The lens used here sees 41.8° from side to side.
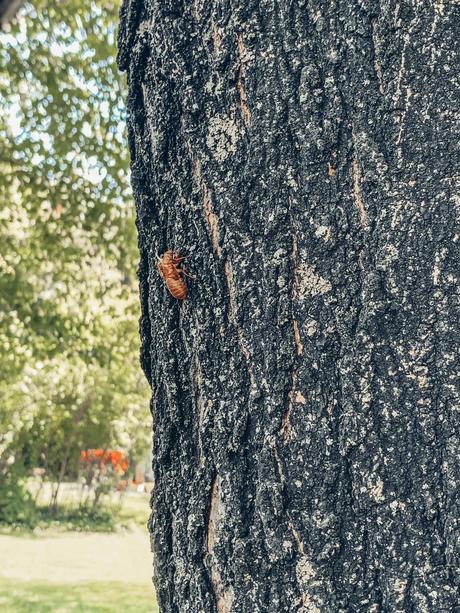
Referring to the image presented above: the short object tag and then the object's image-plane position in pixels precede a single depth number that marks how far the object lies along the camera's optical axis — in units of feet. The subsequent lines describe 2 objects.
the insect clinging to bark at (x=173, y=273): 1.11
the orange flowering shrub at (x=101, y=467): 17.45
